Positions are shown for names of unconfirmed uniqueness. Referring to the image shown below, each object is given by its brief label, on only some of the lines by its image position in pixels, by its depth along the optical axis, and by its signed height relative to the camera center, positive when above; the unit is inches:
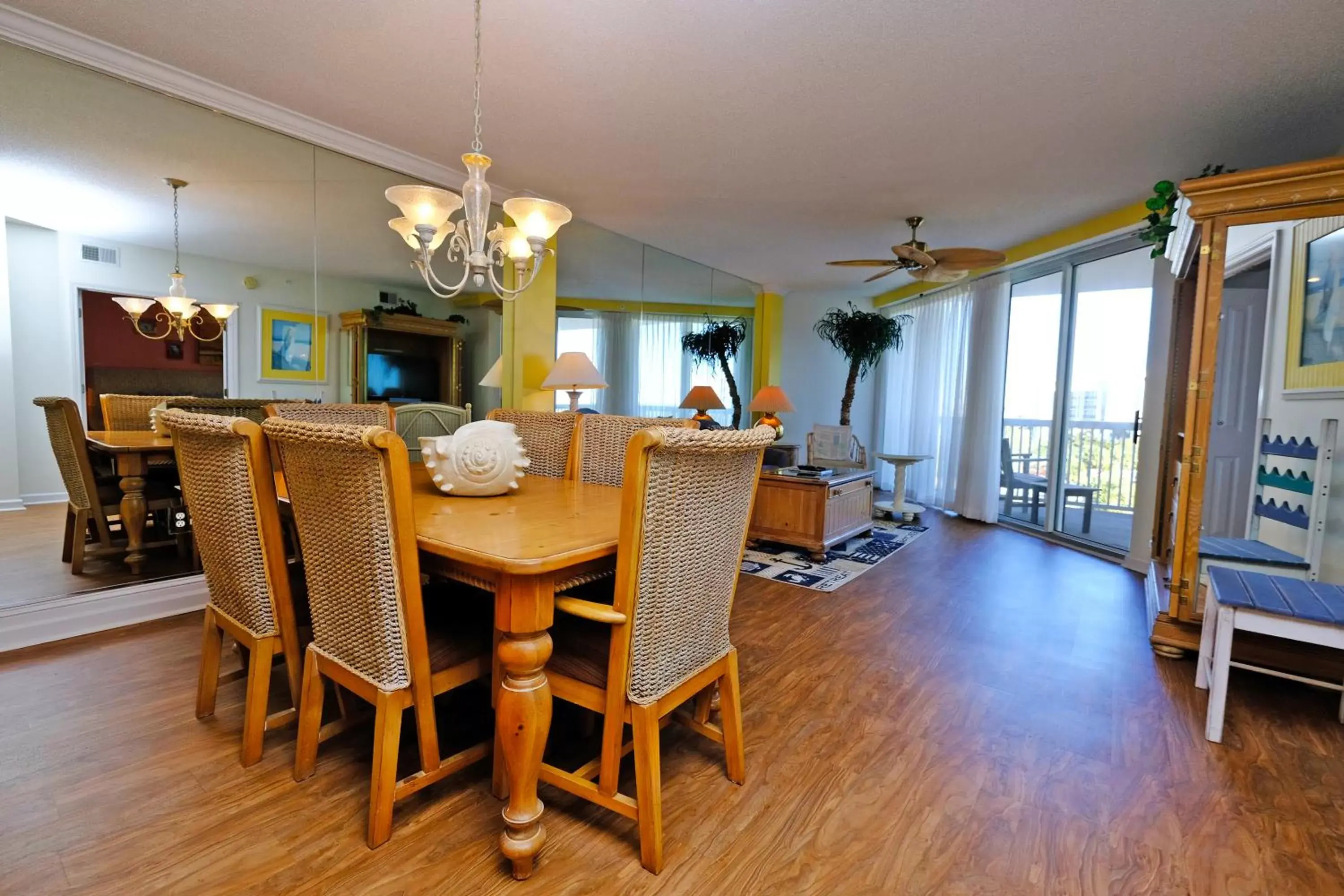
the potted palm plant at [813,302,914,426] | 243.4 +32.9
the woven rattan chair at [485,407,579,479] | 98.0 -5.8
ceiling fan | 152.3 +42.2
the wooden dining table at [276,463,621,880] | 47.7 -15.9
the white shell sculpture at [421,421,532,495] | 70.6 -6.8
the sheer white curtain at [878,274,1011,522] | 212.8 +9.2
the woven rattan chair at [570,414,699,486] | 90.0 -6.0
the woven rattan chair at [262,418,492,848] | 48.6 -17.3
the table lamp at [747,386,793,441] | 201.6 +3.9
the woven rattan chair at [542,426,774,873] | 48.4 -17.3
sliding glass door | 169.2 +8.2
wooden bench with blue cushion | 71.1 -23.0
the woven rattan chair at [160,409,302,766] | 58.6 -14.7
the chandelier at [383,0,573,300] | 74.6 +24.6
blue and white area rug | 142.6 -39.4
